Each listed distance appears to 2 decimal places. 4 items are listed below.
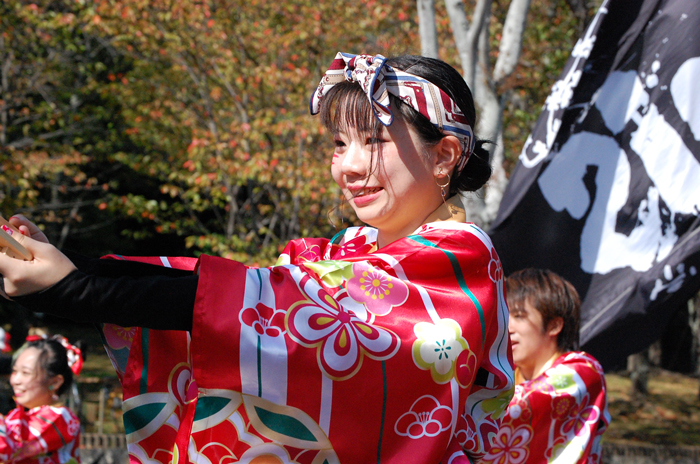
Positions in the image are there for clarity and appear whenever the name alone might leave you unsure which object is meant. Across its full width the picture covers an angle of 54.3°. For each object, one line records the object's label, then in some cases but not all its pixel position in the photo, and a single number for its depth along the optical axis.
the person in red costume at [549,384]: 2.52
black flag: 3.47
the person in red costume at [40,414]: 3.68
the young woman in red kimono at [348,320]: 1.21
